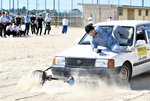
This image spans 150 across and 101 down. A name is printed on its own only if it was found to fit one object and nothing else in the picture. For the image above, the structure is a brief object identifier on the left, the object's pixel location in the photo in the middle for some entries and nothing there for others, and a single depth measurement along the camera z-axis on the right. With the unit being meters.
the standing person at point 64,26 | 34.08
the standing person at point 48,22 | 31.84
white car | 9.04
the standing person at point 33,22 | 30.73
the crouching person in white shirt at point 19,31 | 27.86
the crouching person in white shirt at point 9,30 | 27.50
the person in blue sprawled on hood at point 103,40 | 9.43
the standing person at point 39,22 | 30.80
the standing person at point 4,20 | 27.51
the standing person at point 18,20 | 29.08
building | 52.44
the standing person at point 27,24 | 29.67
